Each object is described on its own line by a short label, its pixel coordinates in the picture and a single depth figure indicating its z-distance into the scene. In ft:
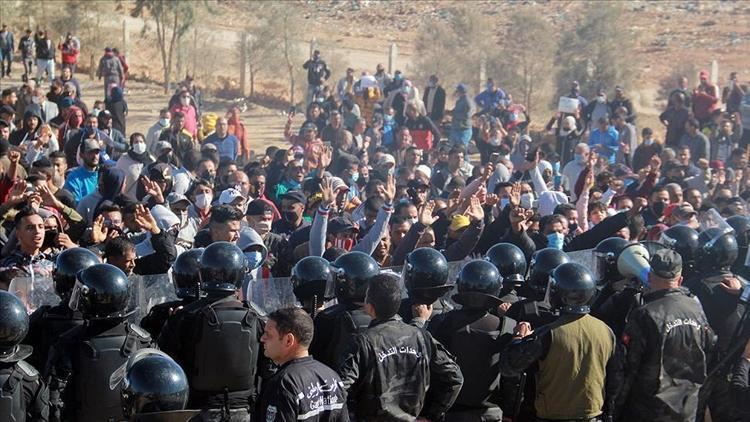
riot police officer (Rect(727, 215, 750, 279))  58.43
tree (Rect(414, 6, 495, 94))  221.46
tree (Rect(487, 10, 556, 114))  213.46
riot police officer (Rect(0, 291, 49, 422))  35.94
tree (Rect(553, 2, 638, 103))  209.77
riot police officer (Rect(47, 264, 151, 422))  39.34
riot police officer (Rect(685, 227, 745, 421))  46.85
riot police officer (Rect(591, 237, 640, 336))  48.98
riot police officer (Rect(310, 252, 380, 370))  42.83
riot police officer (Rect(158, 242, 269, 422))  41.75
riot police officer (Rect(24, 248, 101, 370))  43.32
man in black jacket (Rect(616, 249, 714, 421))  44.78
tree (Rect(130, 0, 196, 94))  204.44
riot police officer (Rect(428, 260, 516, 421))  43.68
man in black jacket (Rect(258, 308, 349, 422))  32.99
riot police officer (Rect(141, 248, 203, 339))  44.86
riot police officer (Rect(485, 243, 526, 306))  50.06
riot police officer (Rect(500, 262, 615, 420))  41.93
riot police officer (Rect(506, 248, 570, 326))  47.03
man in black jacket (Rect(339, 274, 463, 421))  38.63
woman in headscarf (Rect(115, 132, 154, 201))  83.15
